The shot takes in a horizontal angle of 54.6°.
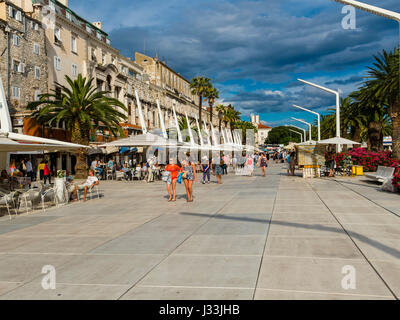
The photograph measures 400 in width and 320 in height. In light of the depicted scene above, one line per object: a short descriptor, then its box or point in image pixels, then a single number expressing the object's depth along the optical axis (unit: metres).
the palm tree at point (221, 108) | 83.35
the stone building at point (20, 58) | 28.34
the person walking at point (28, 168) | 25.61
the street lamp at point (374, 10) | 10.89
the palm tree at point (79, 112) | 26.70
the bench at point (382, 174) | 15.43
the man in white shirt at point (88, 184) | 14.29
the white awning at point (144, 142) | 22.58
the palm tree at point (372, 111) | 30.51
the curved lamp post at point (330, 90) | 26.08
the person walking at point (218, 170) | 20.58
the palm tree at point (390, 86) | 25.69
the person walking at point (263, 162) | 25.83
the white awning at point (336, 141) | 24.06
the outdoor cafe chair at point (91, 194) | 15.10
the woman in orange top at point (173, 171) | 13.18
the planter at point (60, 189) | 13.30
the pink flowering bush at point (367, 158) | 24.24
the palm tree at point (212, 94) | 60.62
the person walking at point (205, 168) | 20.16
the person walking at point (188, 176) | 12.70
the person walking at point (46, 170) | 23.44
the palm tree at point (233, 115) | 83.75
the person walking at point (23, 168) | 25.96
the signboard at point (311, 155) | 23.72
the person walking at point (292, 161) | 24.44
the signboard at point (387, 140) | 69.50
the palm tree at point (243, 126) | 105.36
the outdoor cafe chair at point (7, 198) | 10.84
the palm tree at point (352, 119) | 38.23
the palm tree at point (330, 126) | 48.96
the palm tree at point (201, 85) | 60.41
